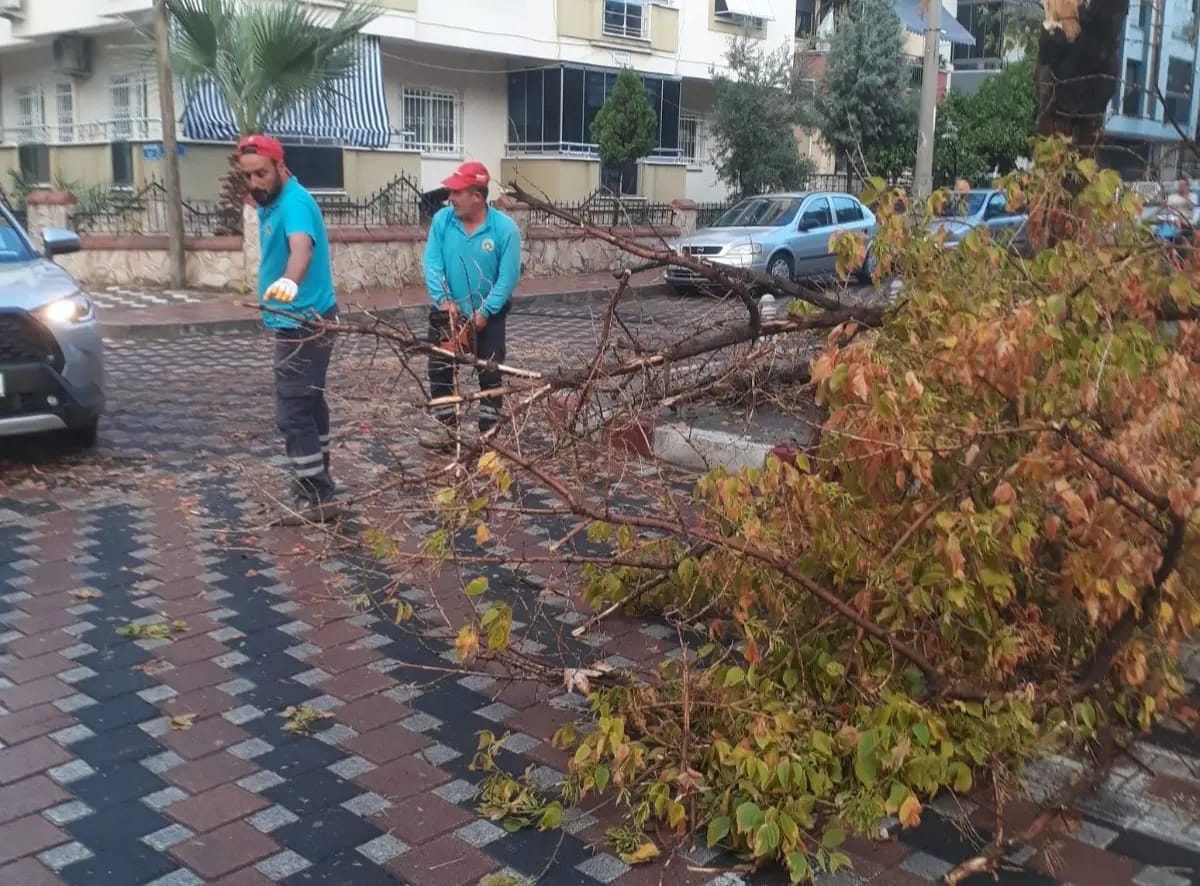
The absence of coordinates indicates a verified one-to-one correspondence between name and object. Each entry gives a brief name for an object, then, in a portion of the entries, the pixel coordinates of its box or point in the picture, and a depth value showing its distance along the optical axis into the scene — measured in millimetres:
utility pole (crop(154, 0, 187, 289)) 15758
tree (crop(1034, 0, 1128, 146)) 6367
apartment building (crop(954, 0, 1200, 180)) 38438
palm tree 16094
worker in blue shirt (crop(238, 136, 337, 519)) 6020
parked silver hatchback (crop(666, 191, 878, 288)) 17859
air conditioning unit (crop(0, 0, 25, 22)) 22828
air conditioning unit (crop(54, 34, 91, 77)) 22266
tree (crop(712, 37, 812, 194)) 25531
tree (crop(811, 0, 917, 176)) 25891
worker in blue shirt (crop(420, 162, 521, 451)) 6973
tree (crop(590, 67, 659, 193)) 23531
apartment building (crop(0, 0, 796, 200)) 21078
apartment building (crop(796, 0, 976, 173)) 27281
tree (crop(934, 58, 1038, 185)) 27156
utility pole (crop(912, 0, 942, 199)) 17219
